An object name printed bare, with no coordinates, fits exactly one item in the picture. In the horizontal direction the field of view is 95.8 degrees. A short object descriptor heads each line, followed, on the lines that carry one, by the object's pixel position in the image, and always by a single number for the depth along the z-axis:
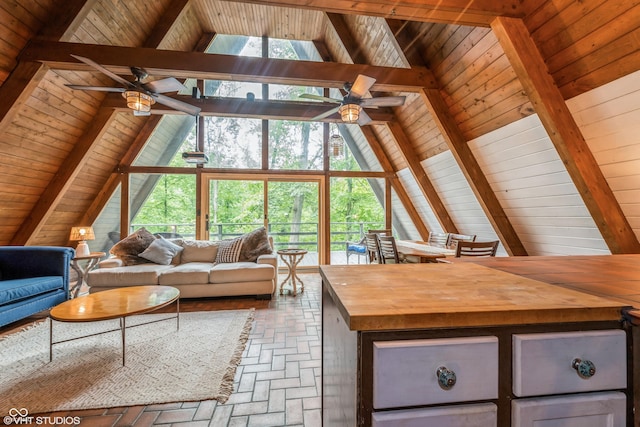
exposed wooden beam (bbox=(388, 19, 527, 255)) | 3.49
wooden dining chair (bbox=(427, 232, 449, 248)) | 4.46
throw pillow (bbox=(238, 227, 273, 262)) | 4.23
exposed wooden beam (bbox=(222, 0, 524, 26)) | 2.03
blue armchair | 2.78
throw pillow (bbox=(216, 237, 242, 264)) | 4.16
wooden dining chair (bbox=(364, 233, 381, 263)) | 4.10
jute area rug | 1.80
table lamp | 4.05
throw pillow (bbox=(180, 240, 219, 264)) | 4.27
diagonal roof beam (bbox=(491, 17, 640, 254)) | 2.23
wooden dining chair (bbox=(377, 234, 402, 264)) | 3.65
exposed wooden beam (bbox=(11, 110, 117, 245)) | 3.99
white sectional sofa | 3.58
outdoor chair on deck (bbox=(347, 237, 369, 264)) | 5.45
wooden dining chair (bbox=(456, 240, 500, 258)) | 3.00
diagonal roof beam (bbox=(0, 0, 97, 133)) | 2.86
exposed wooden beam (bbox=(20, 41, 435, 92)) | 2.88
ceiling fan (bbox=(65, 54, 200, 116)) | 2.85
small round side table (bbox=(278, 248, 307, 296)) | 4.08
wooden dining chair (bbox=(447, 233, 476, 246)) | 4.33
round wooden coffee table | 2.09
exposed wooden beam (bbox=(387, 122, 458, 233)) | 4.68
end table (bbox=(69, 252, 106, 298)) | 3.73
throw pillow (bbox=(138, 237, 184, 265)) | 3.98
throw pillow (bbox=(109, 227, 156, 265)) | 3.97
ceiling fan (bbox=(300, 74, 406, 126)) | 3.00
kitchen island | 0.69
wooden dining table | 3.30
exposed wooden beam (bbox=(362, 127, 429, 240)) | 5.75
